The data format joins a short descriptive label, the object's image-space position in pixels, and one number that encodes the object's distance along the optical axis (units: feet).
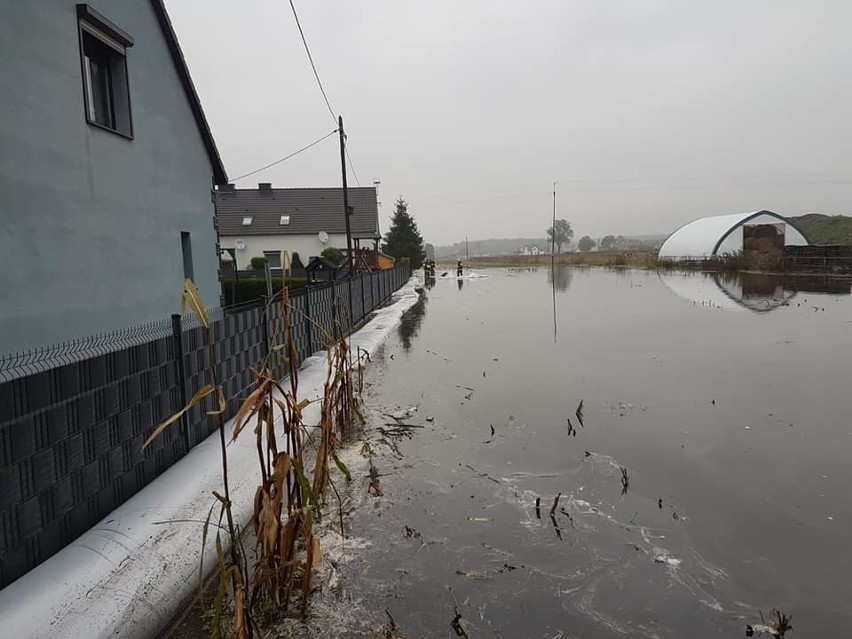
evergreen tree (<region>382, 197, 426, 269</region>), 160.25
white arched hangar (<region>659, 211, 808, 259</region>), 119.75
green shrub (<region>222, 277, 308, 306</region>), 60.95
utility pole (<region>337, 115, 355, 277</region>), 53.47
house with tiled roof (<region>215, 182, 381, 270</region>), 112.37
